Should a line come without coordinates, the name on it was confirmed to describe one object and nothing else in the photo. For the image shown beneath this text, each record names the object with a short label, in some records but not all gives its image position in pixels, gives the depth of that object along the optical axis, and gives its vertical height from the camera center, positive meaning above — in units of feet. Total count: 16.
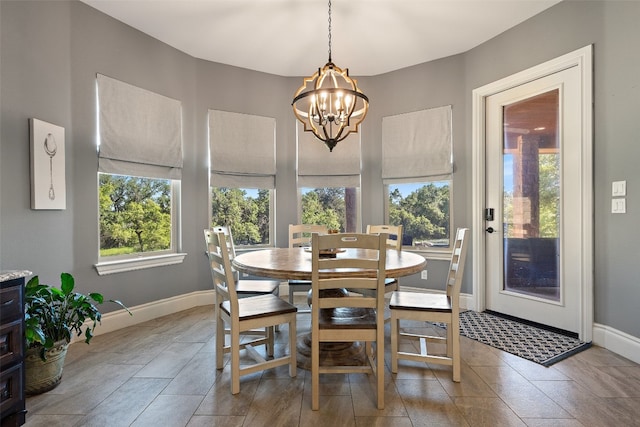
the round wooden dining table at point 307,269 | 6.20 -1.14
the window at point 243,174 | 12.57 +1.38
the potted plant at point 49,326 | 6.25 -2.24
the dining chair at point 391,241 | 8.82 -0.98
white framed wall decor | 7.63 +1.07
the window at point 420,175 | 12.36 +1.30
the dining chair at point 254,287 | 8.42 -2.04
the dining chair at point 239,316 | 6.36 -2.11
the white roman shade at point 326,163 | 13.60 +1.89
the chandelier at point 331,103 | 7.95 +2.62
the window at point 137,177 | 9.77 +1.07
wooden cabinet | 5.15 -2.23
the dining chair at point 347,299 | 5.64 -1.59
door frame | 8.56 +1.11
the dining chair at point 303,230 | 10.54 -0.68
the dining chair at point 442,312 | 6.72 -2.10
